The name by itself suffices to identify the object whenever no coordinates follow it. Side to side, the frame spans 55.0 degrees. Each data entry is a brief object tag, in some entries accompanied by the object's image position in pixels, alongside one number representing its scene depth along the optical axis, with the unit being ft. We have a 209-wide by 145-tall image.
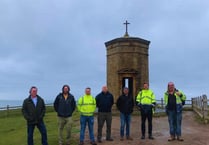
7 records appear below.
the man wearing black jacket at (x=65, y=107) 18.40
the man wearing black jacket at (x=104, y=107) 19.77
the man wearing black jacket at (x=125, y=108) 20.18
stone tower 38.18
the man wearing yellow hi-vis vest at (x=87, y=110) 19.03
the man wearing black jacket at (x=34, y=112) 17.32
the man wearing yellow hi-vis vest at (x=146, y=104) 20.11
